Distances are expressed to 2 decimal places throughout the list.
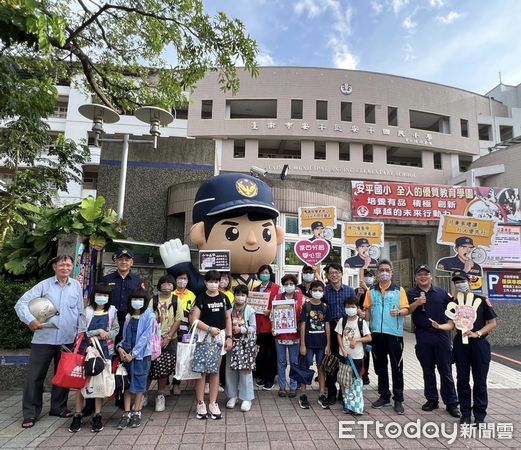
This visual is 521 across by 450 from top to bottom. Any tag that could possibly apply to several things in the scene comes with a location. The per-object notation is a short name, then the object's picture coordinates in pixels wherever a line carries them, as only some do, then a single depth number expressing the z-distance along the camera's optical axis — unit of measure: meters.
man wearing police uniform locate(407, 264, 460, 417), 4.33
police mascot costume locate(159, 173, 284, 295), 5.37
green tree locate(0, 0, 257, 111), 7.04
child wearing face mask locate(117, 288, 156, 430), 3.87
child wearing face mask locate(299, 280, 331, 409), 4.65
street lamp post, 6.47
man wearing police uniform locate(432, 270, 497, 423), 4.00
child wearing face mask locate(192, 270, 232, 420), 4.10
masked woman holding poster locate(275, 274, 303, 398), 4.81
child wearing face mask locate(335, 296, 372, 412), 4.33
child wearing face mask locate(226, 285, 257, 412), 4.35
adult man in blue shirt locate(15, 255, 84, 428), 3.97
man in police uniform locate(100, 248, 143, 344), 4.51
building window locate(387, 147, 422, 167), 25.12
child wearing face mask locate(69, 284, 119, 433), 3.81
